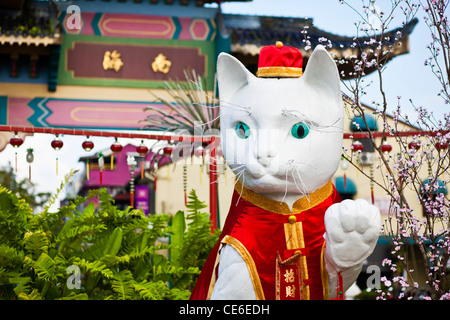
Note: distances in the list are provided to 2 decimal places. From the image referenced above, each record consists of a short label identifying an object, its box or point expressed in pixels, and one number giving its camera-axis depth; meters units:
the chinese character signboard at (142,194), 12.70
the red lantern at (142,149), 5.48
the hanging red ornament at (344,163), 8.37
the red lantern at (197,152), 6.31
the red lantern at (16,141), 5.32
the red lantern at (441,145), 3.90
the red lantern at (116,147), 5.42
